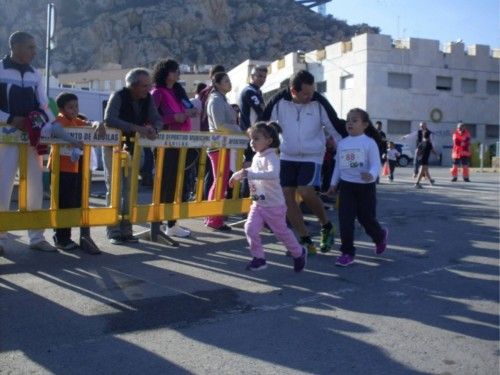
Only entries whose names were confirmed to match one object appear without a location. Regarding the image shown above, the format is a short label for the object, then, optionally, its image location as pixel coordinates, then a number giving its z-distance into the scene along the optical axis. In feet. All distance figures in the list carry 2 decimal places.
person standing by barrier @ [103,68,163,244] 21.67
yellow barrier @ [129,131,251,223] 22.40
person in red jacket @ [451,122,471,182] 57.61
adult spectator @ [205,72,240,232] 25.82
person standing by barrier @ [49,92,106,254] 21.08
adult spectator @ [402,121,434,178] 53.62
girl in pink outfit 18.89
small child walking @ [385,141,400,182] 58.75
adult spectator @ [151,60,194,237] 23.38
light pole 41.68
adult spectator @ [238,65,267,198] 26.12
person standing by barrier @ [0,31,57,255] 19.79
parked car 115.34
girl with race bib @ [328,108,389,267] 20.13
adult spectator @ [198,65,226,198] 28.06
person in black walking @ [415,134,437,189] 50.07
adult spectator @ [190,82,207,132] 28.98
